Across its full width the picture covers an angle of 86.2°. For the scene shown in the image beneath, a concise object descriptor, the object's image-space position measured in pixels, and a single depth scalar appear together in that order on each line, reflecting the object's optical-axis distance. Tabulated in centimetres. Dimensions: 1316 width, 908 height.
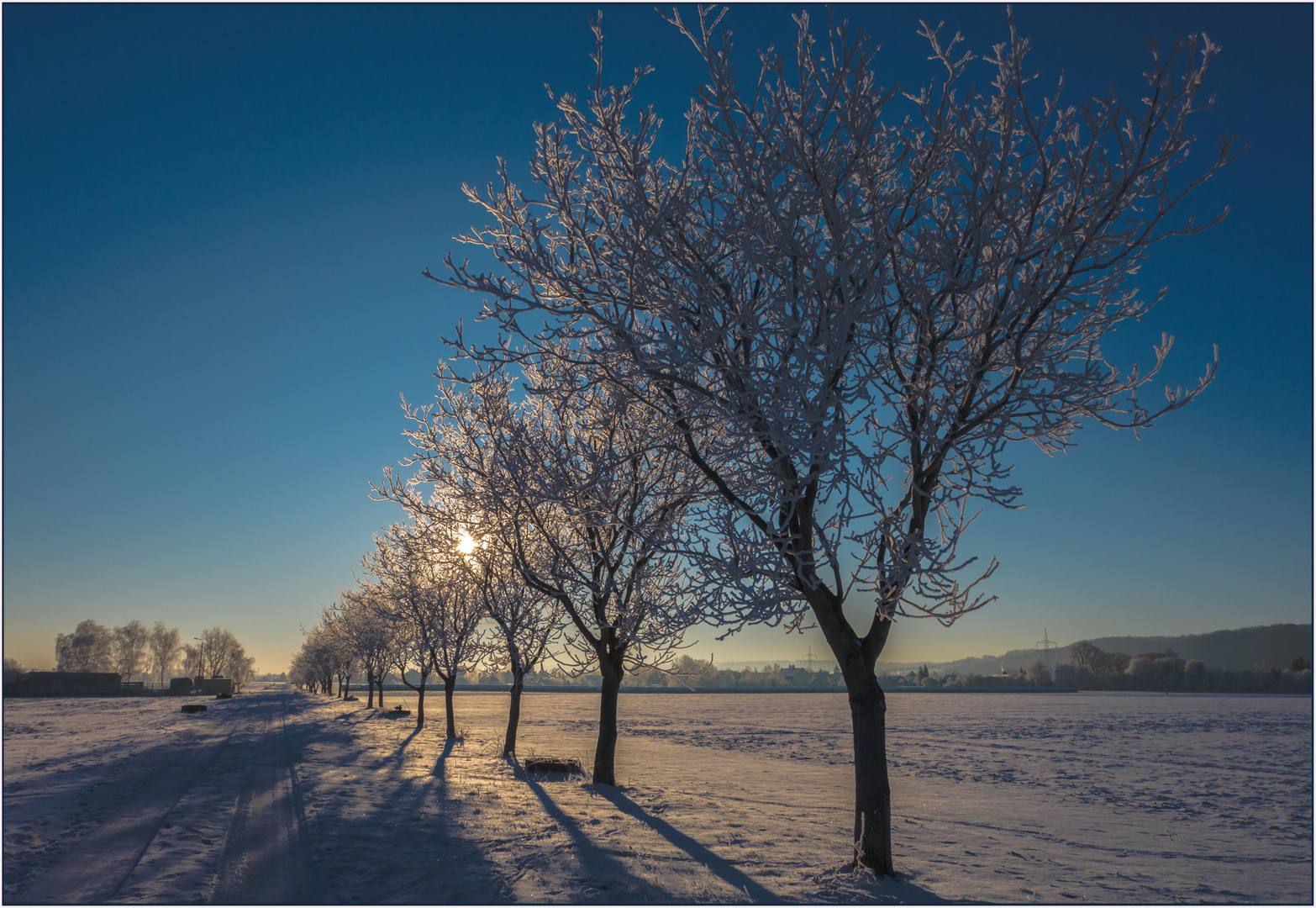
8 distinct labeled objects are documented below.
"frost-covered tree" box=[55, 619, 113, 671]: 13400
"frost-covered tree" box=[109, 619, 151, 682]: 15088
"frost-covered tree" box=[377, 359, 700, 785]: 941
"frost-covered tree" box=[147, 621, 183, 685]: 16075
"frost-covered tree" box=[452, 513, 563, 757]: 1786
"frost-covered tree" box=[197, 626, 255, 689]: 16362
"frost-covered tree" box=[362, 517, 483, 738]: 2464
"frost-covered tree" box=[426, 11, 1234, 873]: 600
